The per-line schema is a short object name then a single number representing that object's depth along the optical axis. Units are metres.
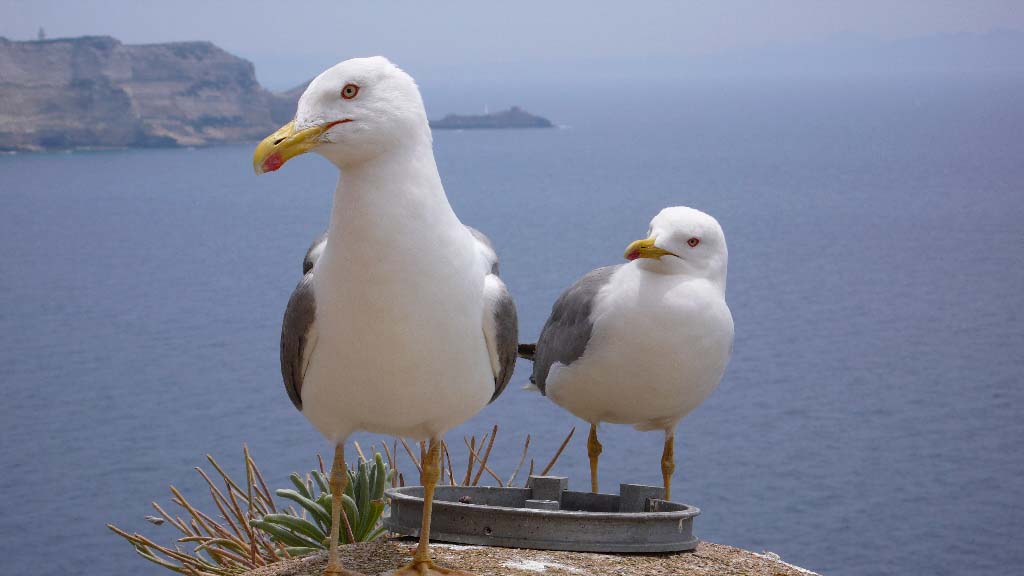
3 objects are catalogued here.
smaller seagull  4.08
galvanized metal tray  3.55
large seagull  2.78
